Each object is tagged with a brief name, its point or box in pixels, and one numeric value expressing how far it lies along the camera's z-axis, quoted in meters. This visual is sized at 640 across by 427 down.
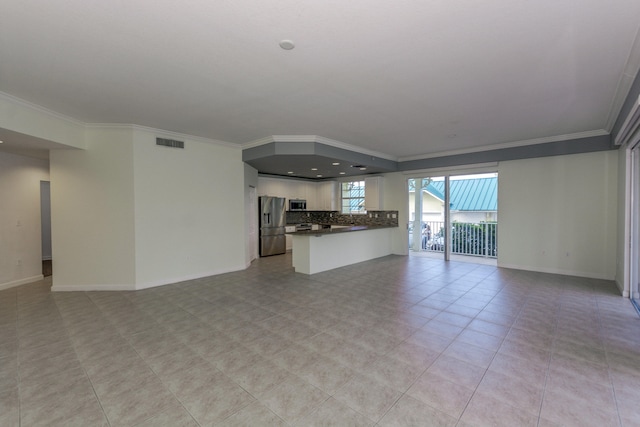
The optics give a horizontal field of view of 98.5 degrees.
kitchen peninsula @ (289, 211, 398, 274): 5.68
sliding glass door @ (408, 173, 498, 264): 7.05
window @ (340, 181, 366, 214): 8.73
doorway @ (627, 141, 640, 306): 3.97
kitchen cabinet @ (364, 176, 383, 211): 7.96
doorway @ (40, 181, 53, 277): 7.27
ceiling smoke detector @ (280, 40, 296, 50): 2.29
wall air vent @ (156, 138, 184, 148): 4.83
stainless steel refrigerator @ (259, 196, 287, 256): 7.79
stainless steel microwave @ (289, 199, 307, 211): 8.85
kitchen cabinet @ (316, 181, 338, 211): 9.17
